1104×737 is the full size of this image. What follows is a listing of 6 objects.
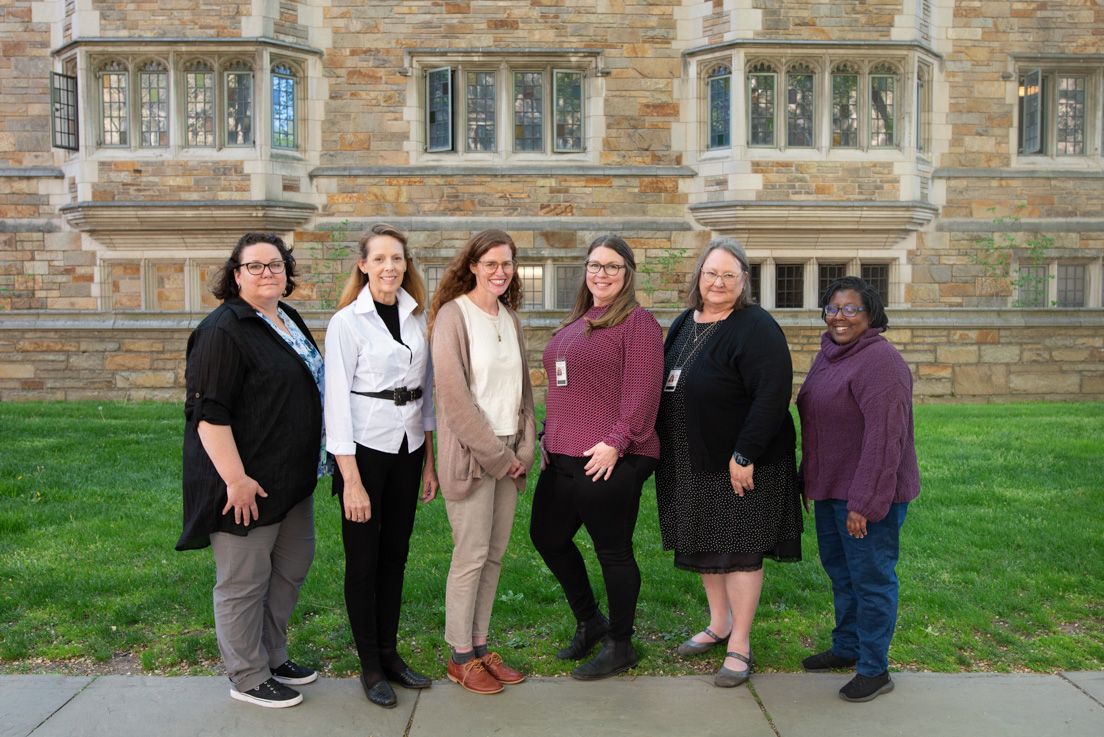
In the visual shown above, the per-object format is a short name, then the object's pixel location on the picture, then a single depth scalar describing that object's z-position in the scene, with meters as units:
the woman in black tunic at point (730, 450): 3.68
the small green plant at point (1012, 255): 13.04
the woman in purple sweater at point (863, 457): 3.52
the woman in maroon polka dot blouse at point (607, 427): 3.72
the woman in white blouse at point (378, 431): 3.55
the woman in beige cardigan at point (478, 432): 3.63
